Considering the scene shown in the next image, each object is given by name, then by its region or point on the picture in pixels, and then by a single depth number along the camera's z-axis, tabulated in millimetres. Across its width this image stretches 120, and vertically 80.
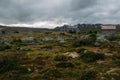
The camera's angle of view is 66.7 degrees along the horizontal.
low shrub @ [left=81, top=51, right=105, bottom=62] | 14506
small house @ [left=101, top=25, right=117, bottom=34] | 56215
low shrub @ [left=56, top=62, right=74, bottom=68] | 13148
